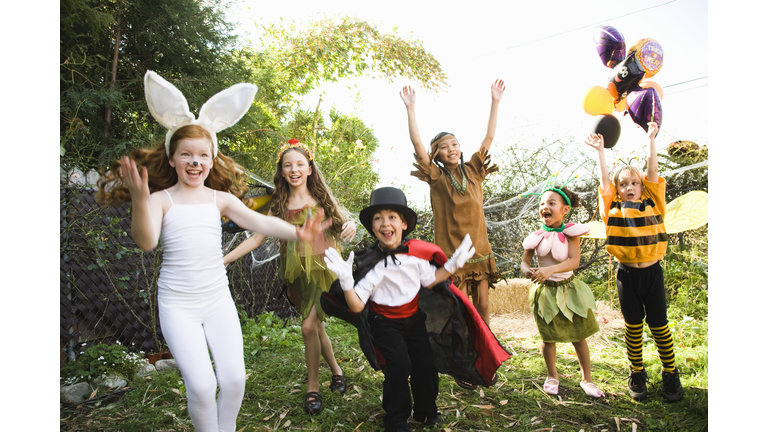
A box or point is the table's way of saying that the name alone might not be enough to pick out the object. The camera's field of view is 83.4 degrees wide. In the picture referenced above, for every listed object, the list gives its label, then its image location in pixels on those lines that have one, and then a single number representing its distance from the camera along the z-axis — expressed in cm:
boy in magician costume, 232
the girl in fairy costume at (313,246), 280
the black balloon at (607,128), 347
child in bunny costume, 183
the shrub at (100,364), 319
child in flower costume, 283
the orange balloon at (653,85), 368
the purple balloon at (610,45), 379
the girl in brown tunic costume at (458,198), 298
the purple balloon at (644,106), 357
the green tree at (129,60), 406
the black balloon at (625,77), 368
